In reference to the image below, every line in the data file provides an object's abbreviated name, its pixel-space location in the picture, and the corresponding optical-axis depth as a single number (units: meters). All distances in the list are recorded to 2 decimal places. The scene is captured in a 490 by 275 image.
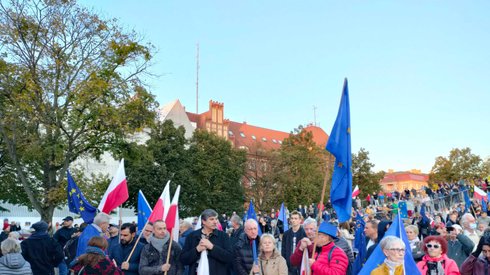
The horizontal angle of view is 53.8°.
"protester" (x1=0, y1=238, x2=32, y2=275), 6.99
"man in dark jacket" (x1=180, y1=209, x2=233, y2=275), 6.39
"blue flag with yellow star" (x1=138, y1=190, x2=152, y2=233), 11.09
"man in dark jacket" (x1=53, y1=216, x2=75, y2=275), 11.80
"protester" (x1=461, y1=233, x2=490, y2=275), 6.19
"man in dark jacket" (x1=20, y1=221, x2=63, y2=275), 8.86
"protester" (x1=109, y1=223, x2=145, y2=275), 7.69
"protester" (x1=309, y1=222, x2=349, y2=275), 5.37
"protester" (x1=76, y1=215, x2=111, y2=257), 8.39
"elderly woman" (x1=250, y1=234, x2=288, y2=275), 6.27
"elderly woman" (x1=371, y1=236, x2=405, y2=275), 5.14
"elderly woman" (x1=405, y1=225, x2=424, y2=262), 8.02
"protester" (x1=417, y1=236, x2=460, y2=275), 6.05
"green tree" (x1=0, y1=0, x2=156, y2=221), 19.41
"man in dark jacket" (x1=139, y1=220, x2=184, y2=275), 6.85
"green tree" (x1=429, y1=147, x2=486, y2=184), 63.84
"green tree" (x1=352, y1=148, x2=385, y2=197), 62.84
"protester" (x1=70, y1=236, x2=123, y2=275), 5.57
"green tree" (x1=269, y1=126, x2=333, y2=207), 51.53
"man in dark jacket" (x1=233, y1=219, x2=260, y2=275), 6.72
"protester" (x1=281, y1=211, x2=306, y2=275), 8.73
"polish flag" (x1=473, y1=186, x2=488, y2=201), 23.82
